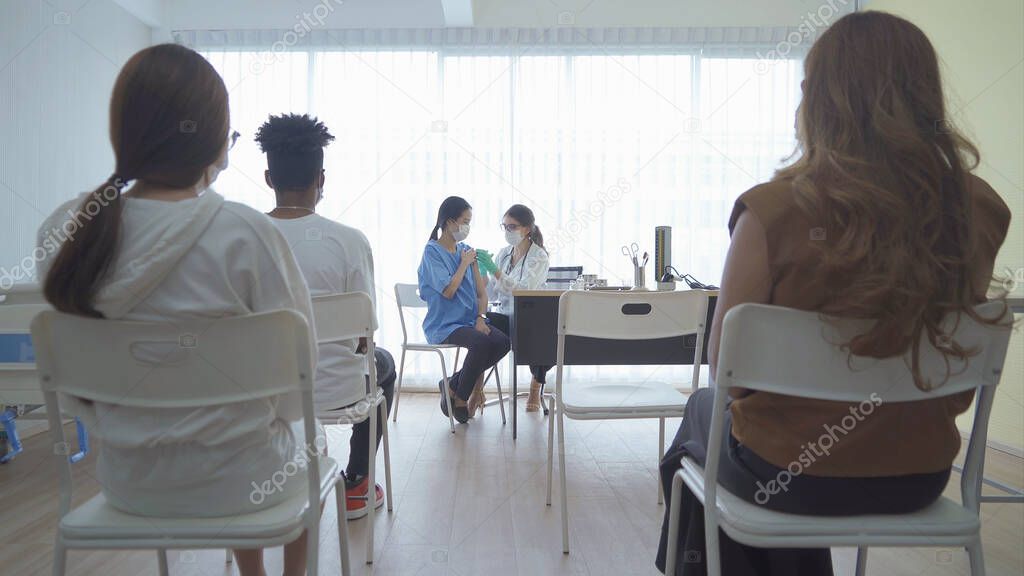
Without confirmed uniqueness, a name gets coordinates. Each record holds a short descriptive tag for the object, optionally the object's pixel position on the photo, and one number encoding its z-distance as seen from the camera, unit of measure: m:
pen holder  2.97
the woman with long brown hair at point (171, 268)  0.86
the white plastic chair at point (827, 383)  0.85
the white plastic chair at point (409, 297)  3.71
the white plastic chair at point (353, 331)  1.57
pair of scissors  4.29
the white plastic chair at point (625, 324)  1.74
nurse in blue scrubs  3.26
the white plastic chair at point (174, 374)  0.84
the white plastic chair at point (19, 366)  2.03
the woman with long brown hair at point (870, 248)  0.85
